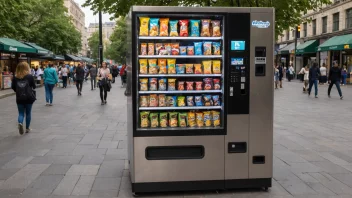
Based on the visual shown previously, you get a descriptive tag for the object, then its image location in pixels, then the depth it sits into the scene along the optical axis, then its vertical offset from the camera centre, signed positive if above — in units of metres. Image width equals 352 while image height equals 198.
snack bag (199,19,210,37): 4.77 +0.62
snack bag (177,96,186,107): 4.95 -0.35
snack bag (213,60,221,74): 4.86 +0.14
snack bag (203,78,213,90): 4.91 -0.11
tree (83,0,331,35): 9.55 +1.93
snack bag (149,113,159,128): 4.83 -0.58
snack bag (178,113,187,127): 4.89 -0.59
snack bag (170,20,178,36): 4.73 +0.61
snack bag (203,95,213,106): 4.94 -0.33
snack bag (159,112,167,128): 4.86 -0.57
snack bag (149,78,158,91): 4.81 -0.11
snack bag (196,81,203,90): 4.91 -0.12
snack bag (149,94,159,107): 4.84 -0.32
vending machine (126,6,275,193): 4.73 -0.33
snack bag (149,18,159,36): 4.66 +0.63
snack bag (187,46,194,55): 4.87 +0.35
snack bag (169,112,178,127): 4.87 -0.58
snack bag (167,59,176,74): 4.86 +0.14
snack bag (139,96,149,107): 4.81 -0.33
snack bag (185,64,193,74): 4.91 +0.09
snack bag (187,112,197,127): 4.93 -0.59
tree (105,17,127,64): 57.00 +5.68
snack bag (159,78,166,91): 4.85 -0.11
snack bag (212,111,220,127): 4.93 -0.57
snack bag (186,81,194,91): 4.91 -0.14
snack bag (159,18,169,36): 4.71 +0.64
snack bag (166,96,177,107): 4.91 -0.34
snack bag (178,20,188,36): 4.74 +0.63
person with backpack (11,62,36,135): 8.62 -0.33
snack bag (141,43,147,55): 4.73 +0.36
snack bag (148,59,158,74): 4.78 +0.13
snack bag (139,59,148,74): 4.74 +0.11
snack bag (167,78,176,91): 4.89 -0.11
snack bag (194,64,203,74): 4.92 +0.09
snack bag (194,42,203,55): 4.86 +0.37
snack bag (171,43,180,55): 4.85 +0.35
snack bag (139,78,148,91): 4.79 -0.11
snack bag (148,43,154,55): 4.76 +0.35
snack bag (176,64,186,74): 4.89 +0.09
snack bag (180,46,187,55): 4.86 +0.34
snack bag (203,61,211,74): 4.88 +0.12
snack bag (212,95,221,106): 4.93 -0.33
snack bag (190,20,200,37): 4.77 +0.63
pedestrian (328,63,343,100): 17.38 +0.01
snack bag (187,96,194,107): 4.96 -0.34
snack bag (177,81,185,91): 4.90 -0.14
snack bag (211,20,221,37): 4.78 +0.62
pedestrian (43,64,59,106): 14.70 -0.17
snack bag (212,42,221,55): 4.83 +0.35
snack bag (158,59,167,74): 4.83 +0.13
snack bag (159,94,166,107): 4.88 -0.32
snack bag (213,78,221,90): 4.90 -0.12
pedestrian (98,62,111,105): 15.07 -0.21
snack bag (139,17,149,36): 4.63 +0.63
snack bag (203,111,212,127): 4.94 -0.57
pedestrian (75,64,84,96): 19.75 -0.01
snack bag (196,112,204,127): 4.93 -0.58
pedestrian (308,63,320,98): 18.40 +0.09
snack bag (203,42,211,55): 4.82 +0.37
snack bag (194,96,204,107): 4.96 -0.34
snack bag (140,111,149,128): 4.80 -0.56
